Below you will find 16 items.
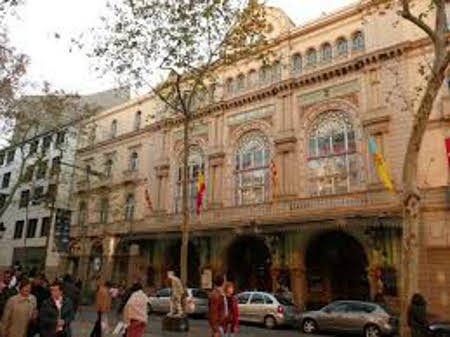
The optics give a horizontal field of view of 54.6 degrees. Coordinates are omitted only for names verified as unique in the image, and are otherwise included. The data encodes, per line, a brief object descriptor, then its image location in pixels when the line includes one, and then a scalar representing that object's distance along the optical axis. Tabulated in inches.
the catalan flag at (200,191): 966.4
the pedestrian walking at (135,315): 358.0
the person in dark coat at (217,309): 355.6
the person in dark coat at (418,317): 334.3
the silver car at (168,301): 829.8
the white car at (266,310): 695.7
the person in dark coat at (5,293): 335.1
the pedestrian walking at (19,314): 273.9
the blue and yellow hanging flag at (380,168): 716.0
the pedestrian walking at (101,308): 438.6
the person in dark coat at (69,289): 418.3
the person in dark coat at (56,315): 281.6
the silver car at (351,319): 589.0
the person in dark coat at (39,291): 405.1
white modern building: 1505.9
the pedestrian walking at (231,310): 370.6
